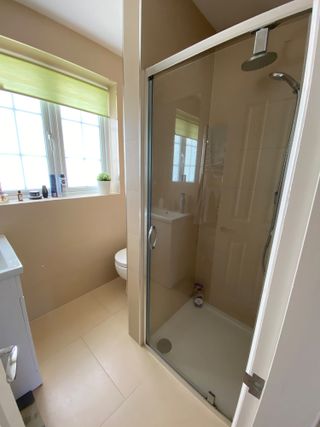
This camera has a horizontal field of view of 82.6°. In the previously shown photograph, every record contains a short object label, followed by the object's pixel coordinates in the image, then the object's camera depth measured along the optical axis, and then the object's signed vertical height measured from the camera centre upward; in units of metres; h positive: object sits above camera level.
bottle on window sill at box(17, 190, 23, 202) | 1.50 -0.27
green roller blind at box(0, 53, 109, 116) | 1.34 +0.64
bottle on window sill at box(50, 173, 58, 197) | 1.69 -0.19
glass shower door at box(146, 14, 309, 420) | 1.19 -0.24
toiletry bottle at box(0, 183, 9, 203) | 1.41 -0.27
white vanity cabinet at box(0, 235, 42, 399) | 0.94 -0.85
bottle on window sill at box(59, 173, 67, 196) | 1.76 -0.18
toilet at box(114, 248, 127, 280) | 1.80 -0.95
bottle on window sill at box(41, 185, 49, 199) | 1.64 -0.25
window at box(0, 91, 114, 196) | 1.49 +0.18
